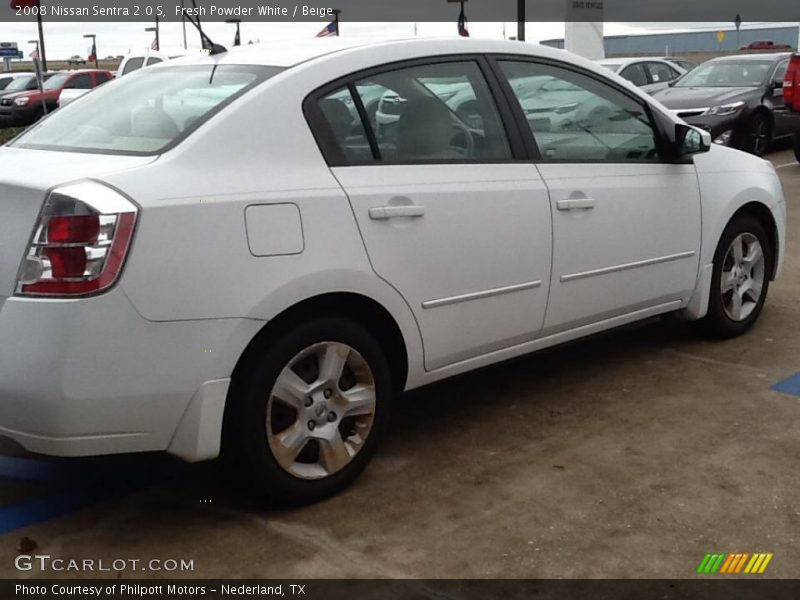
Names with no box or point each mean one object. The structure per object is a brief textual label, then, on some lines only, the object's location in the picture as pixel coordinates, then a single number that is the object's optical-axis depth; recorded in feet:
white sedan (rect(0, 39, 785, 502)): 9.82
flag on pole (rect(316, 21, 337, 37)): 73.82
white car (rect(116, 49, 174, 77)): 60.34
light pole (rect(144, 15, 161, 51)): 121.17
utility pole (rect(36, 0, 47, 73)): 110.63
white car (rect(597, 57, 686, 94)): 56.34
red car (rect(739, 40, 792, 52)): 189.30
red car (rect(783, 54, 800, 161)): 39.47
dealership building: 271.90
